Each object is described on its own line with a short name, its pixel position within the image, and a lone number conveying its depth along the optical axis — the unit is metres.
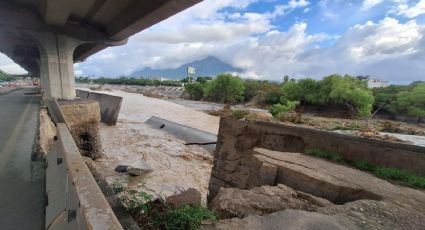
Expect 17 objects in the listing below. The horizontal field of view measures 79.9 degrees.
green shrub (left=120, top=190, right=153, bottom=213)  3.55
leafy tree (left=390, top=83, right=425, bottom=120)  42.28
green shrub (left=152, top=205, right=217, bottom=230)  3.08
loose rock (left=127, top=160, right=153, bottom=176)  11.21
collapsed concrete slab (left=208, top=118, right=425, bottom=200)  5.41
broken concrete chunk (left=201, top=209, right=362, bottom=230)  3.02
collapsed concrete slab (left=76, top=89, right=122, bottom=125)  23.70
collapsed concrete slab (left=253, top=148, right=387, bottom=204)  4.30
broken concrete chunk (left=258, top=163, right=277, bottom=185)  5.30
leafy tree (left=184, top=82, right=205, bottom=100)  82.88
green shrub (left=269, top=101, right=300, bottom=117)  34.00
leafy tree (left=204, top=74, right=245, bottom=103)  69.62
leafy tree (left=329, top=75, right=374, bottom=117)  42.03
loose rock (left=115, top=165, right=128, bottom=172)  11.30
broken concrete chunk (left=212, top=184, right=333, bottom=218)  3.55
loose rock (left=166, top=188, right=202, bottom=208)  4.07
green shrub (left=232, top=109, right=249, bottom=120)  30.13
